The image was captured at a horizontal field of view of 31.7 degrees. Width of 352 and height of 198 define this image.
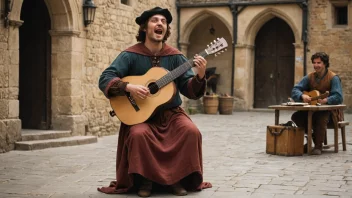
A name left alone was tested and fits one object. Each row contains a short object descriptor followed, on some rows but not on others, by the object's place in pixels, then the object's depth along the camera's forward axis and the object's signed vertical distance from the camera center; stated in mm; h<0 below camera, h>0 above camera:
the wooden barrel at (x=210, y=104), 18344 -273
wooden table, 7963 -169
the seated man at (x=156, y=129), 5258 -305
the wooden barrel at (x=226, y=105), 18281 -298
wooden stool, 8586 -556
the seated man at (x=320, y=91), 8344 +47
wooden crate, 8227 -591
